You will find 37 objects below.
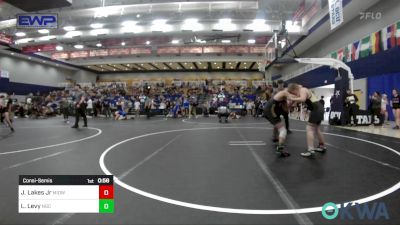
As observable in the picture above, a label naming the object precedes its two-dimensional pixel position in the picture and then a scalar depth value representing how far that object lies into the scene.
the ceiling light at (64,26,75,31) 19.90
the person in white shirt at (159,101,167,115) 25.28
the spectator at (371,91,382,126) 11.59
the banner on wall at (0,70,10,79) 27.39
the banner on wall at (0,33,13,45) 20.27
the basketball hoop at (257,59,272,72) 22.95
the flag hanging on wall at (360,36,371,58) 15.89
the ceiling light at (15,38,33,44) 23.94
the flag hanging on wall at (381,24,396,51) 13.43
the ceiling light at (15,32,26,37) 22.25
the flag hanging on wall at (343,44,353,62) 18.31
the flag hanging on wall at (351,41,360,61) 17.22
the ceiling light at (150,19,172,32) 20.23
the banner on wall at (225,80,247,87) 35.65
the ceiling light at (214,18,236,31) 19.70
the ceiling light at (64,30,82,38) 21.86
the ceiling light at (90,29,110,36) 21.34
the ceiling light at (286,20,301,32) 20.34
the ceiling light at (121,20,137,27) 19.28
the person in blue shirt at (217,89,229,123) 15.28
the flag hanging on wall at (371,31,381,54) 14.86
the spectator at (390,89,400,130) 10.62
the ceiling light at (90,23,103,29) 19.78
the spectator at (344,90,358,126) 11.66
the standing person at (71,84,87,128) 11.80
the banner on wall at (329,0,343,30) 12.38
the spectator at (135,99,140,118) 23.18
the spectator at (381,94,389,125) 12.36
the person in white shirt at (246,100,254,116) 24.80
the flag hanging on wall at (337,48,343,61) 19.68
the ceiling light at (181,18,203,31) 19.83
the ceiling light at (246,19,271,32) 19.80
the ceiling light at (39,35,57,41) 22.81
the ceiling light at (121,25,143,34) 20.59
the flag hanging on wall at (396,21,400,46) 12.96
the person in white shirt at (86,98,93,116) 23.35
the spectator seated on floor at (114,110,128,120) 19.03
